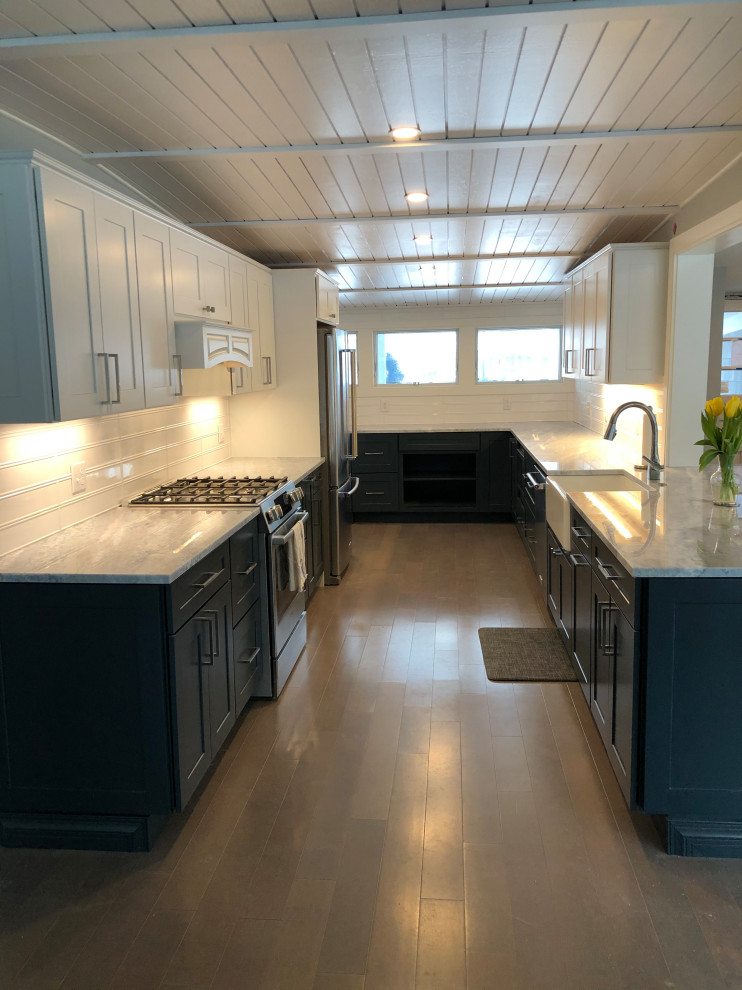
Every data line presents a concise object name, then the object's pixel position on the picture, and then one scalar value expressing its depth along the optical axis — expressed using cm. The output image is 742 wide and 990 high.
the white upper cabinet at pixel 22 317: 227
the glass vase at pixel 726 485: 300
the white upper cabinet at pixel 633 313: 448
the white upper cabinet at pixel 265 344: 483
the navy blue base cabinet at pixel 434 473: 745
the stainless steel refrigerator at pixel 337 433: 526
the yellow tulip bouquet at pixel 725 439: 283
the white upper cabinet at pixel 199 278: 350
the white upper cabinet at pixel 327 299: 534
